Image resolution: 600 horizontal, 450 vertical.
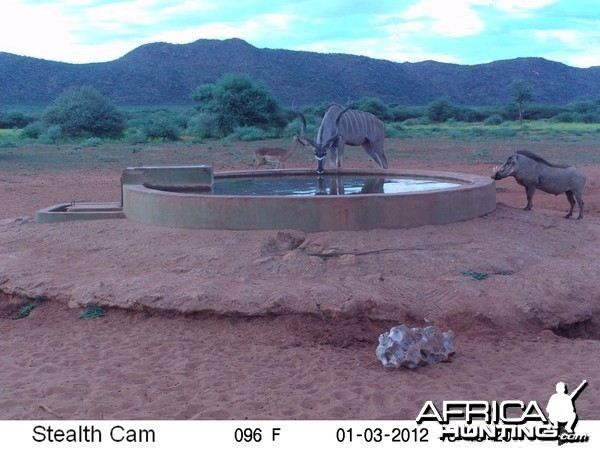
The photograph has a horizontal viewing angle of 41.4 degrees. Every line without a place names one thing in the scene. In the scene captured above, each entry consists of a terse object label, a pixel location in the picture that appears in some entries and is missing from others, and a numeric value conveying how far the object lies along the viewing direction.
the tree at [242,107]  36.06
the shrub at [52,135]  32.62
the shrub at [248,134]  32.09
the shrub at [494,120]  50.94
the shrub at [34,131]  36.69
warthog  10.60
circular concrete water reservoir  8.70
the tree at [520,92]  55.75
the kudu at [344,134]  12.25
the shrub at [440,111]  55.75
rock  6.14
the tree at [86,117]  35.06
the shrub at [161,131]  32.69
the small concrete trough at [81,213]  10.10
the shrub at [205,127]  35.28
